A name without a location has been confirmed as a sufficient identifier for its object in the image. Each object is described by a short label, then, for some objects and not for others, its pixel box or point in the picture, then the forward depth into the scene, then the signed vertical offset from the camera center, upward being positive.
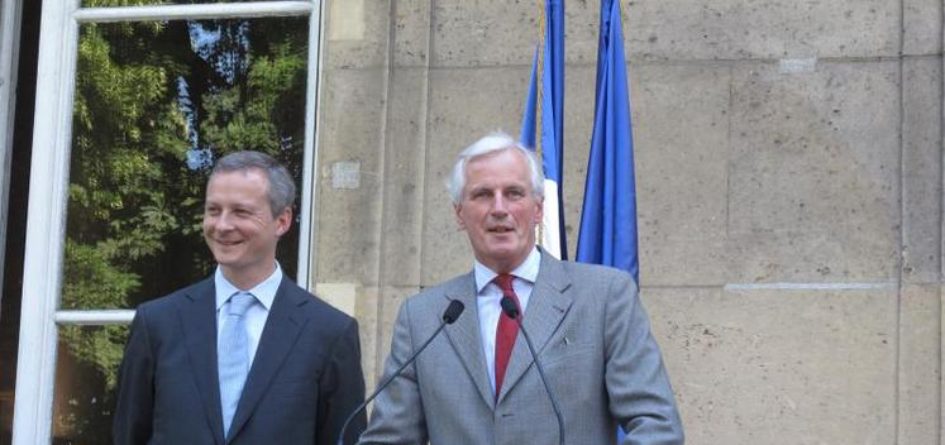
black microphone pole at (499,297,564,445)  3.80 -0.08
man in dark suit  4.36 -0.18
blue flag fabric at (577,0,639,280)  5.29 +0.38
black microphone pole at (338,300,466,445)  3.91 -0.10
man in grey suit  3.89 -0.13
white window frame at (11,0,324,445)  6.61 +0.37
